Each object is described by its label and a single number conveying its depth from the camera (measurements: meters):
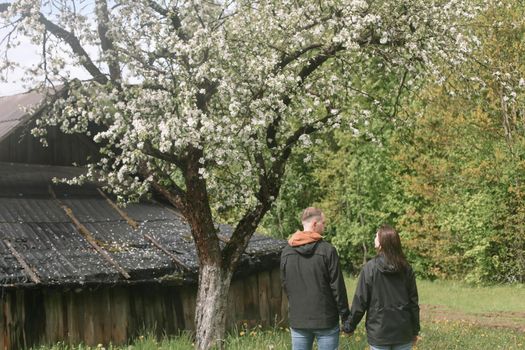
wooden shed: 11.24
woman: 6.24
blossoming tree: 9.01
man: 6.47
